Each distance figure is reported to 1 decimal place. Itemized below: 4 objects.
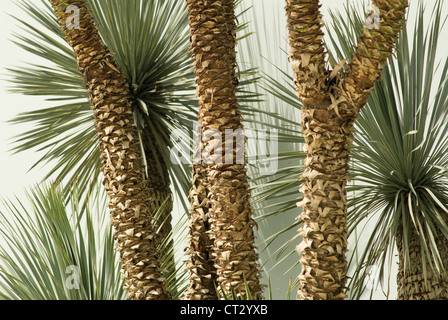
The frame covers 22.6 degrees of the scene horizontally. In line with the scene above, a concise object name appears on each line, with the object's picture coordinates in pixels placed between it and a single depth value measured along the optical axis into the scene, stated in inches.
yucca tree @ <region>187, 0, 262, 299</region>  154.6
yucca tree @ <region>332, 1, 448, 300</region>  185.4
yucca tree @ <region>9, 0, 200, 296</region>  205.8
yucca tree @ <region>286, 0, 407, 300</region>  146.0
